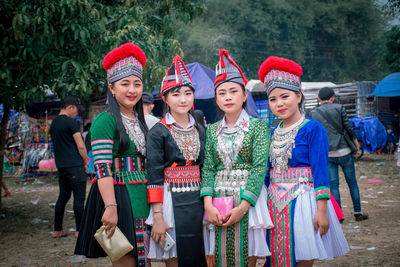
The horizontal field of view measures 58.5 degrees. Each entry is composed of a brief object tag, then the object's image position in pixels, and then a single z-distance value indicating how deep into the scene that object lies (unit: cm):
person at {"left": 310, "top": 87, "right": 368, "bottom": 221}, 532
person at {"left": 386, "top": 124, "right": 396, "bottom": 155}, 1396
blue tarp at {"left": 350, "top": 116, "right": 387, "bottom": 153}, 1302
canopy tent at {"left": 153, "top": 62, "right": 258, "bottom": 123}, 962
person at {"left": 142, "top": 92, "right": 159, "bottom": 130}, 502
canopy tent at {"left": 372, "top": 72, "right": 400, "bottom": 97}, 1385
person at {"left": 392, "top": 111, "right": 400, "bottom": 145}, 1452
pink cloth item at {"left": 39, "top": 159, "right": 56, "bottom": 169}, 1070
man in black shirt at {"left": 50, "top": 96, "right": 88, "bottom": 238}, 516
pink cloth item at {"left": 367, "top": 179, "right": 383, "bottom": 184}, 841
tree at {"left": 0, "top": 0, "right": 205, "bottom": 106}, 443
